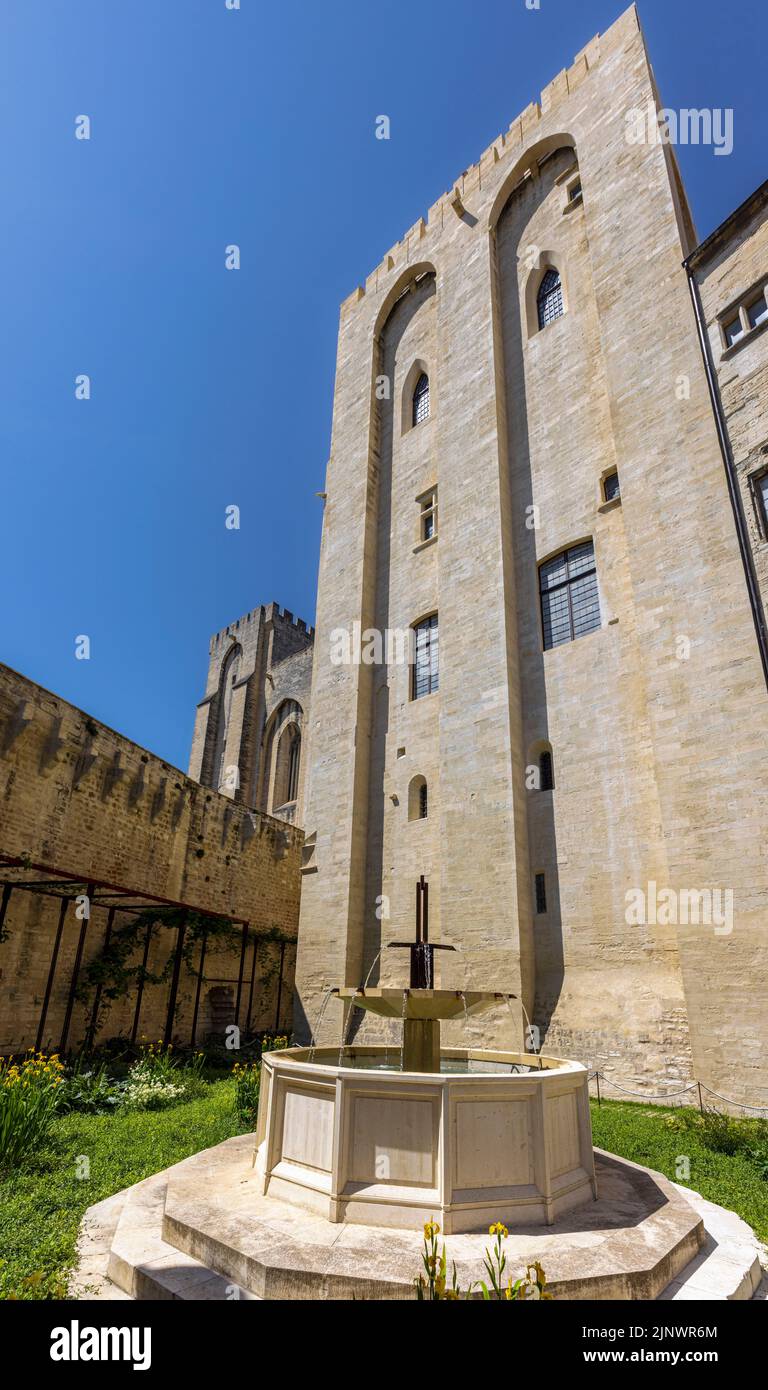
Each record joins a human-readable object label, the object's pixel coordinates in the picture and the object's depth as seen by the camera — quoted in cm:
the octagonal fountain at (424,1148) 470
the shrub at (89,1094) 977
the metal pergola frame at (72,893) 1199
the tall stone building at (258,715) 3266
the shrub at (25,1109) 696
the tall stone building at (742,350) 1216
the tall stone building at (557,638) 1164
